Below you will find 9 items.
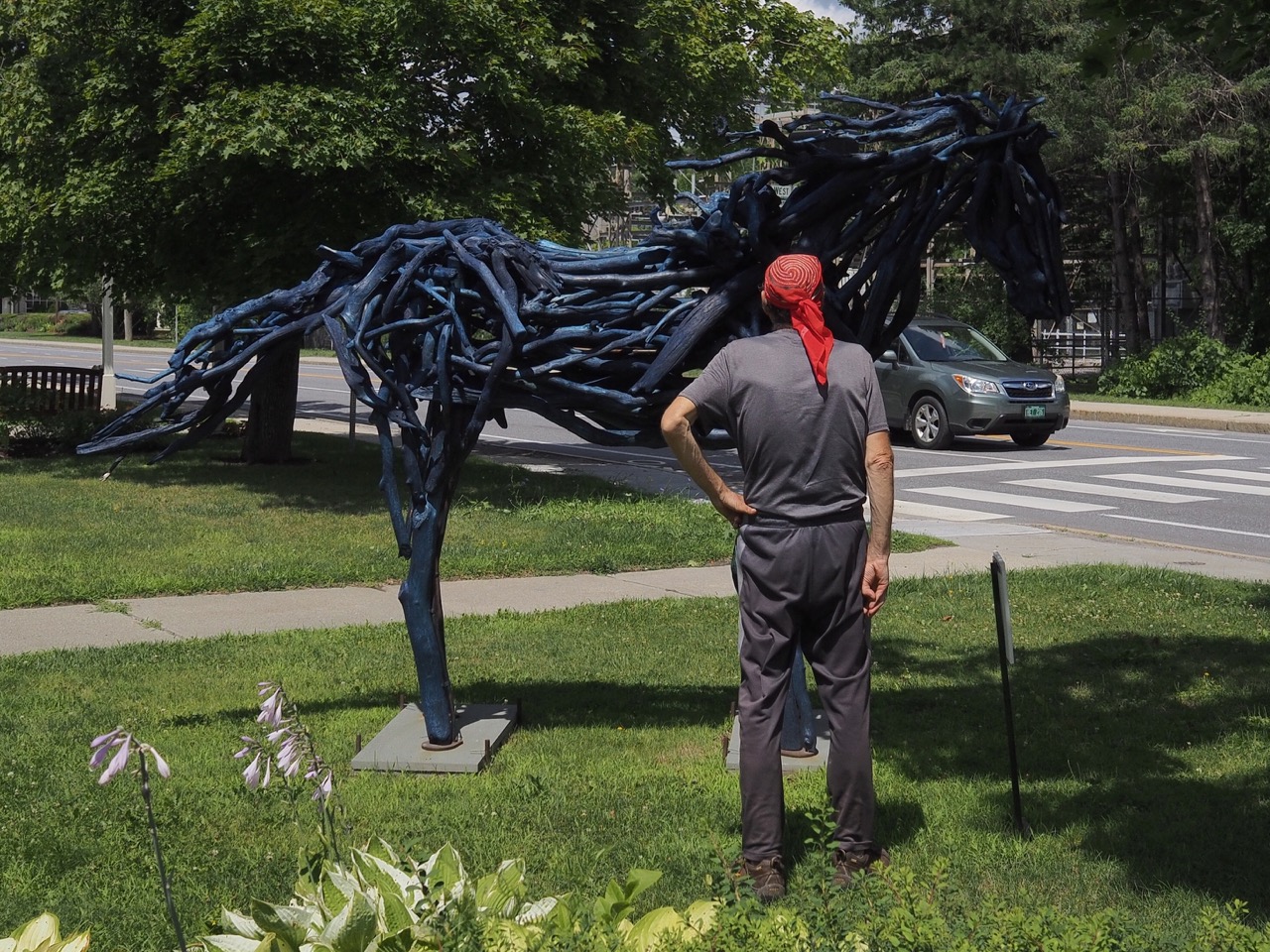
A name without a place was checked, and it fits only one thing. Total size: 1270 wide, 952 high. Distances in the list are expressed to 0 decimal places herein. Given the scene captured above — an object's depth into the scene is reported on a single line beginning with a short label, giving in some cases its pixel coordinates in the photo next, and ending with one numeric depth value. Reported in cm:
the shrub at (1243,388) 2628
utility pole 2373
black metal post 481
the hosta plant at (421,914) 336
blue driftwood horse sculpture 530
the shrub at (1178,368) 2739
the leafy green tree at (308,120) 1347
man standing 432
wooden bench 1998
